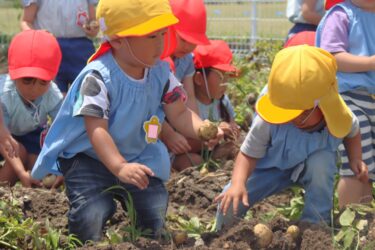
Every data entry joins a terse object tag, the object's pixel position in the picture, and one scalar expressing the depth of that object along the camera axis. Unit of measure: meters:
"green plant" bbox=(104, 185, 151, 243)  3.61
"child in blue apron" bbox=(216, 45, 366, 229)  3.41
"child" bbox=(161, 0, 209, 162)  5.07
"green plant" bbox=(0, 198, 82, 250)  3.50
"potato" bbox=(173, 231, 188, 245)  3.54
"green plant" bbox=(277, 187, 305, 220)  4.10
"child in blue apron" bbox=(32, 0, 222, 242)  3.57
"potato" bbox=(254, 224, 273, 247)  3.37
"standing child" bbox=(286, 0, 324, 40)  5.96
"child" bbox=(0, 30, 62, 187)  4.84
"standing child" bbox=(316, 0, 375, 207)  4.14
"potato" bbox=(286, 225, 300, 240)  3.44
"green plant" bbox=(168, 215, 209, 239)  3.89
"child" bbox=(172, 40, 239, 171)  5.45
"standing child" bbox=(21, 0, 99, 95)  6.02
